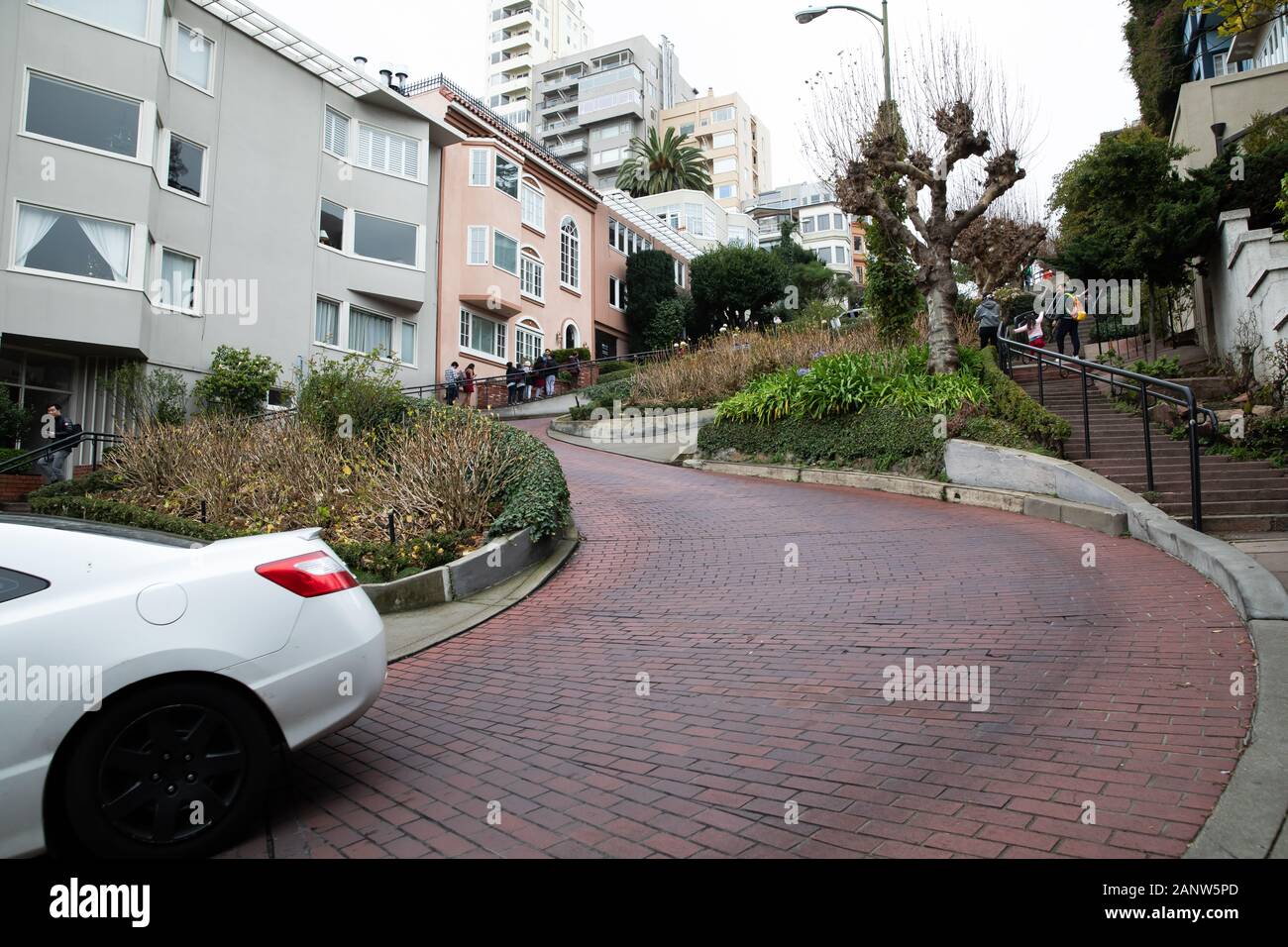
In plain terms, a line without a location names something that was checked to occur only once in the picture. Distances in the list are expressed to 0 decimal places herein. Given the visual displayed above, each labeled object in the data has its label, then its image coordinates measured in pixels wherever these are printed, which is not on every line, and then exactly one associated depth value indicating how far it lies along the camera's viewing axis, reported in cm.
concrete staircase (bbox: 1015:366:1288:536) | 913
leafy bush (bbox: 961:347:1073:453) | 1227
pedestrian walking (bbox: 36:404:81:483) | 1560
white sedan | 279
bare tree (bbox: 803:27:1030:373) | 1506
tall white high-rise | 9400
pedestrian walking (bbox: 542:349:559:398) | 2962
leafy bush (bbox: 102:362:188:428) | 1845
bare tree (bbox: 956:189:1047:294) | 2417
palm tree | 5972
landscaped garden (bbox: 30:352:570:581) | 884
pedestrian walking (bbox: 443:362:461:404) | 2488
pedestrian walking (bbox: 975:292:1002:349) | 1870
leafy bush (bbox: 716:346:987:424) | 1401
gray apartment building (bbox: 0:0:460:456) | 1770
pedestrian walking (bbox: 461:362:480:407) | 2573
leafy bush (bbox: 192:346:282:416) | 2025
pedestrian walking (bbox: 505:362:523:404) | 2919
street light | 1680
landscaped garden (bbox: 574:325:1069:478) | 1318
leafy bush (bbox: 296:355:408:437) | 1387
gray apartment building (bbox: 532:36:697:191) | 8388
